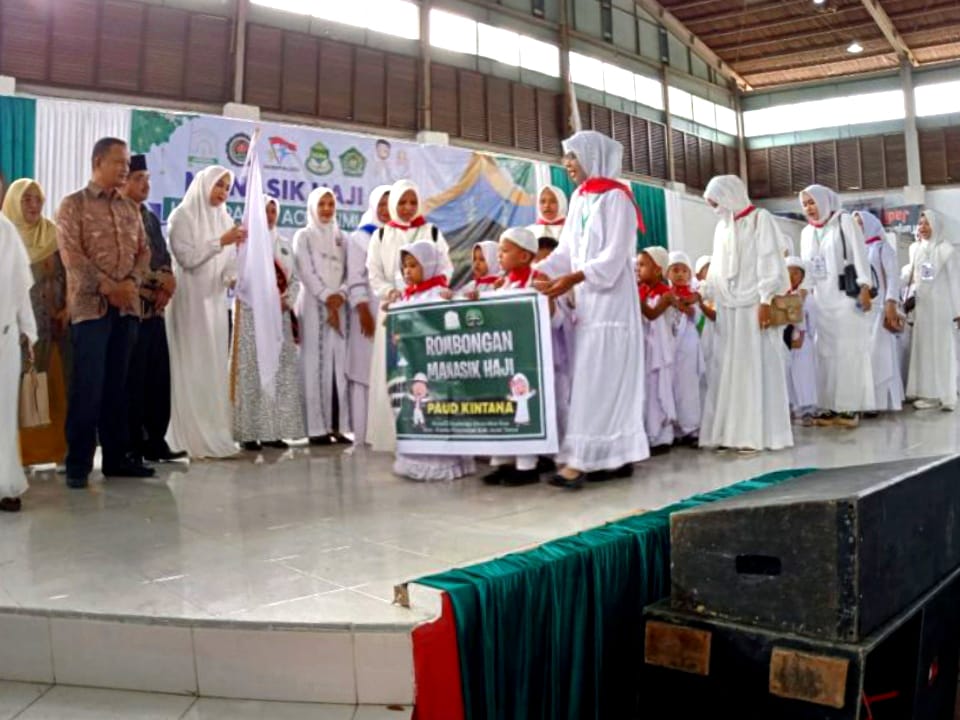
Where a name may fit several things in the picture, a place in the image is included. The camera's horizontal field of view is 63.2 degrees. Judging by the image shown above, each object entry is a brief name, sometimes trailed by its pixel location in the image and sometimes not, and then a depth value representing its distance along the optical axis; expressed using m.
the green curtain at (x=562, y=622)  1.67
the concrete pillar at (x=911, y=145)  15.53
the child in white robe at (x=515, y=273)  3.54
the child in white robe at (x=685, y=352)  4.84
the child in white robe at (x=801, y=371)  5.86
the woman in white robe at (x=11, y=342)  3.11
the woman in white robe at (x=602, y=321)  3.40
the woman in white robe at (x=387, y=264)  4.68
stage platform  1.76
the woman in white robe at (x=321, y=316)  4.99
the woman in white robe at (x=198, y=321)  4.42
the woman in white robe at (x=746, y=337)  4.25
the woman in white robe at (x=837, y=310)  5.53
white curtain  7.31
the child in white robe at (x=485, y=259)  4.68
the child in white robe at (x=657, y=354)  4.53
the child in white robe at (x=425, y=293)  3.70
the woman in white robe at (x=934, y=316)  6.76
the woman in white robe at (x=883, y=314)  6.04
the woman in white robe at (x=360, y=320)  5.07
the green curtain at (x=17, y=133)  7.20
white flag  4.45
